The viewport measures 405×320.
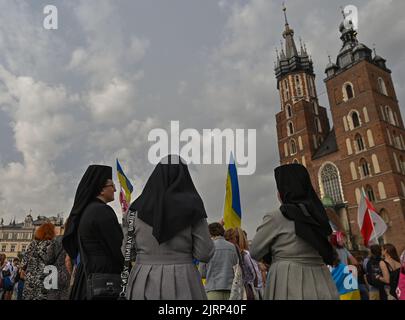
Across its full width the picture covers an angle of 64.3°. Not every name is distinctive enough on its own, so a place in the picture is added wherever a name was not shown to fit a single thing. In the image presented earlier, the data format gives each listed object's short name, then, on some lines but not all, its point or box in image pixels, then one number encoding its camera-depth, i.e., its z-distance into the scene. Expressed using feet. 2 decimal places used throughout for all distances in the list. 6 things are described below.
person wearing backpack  18.92
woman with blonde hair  15.78
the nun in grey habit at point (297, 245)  8.91
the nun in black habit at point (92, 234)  8.78
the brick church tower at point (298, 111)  146.30
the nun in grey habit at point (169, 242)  8.27
